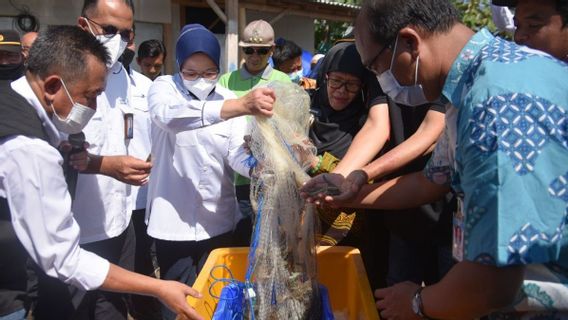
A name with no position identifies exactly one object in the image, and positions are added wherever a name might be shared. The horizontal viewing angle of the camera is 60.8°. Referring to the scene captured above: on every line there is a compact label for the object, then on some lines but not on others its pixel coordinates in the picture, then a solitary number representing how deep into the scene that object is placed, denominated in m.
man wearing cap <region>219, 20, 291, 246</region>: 3.86
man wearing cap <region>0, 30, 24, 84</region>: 3.08
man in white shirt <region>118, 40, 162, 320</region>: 2.70
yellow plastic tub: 1.96
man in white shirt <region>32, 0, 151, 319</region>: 2.19
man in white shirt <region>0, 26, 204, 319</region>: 1.50
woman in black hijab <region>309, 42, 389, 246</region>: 2.17
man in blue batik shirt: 0.98
